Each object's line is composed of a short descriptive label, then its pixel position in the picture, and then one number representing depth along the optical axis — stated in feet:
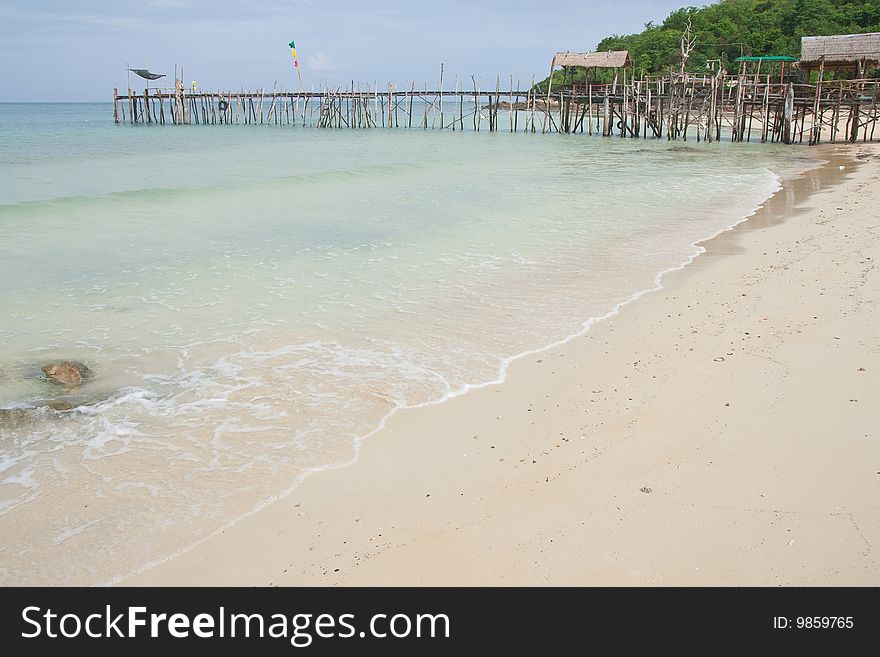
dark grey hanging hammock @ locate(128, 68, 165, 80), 163.67
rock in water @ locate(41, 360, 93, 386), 17.56
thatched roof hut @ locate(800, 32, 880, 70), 88.28
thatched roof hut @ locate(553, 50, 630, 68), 116.06
